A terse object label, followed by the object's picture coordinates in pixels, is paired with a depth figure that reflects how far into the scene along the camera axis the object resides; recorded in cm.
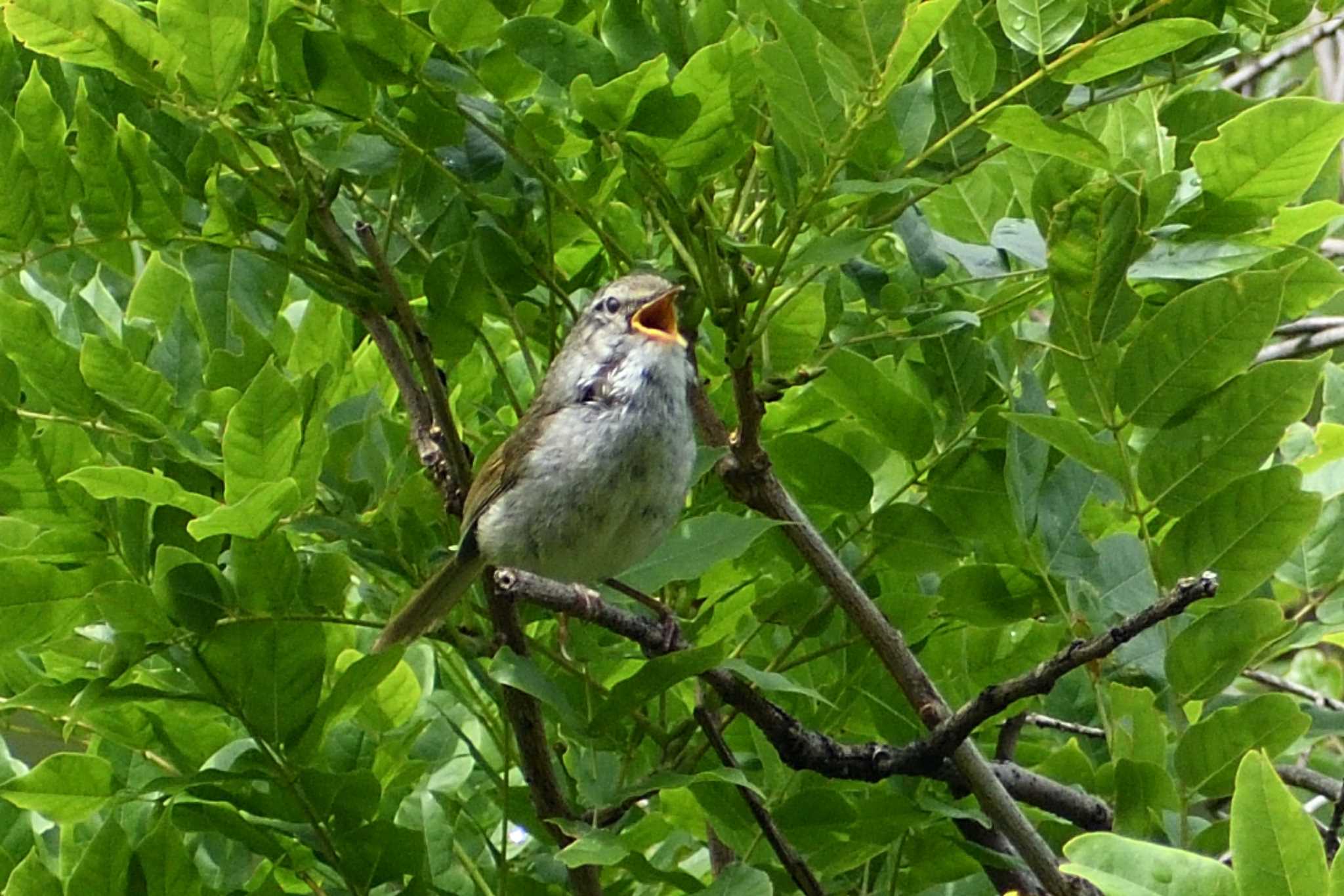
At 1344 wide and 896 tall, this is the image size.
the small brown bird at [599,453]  725
